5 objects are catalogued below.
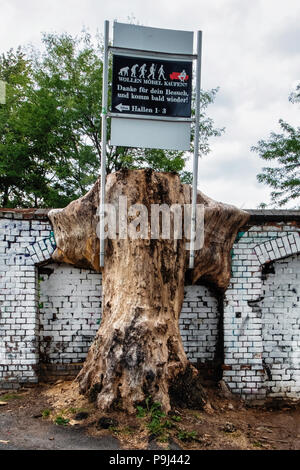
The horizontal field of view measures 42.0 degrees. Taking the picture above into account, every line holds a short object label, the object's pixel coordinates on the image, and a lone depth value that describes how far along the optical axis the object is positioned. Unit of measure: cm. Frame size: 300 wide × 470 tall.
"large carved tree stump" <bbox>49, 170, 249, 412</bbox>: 401
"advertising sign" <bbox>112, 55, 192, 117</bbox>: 444
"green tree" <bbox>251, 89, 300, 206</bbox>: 1492
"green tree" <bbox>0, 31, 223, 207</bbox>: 1328
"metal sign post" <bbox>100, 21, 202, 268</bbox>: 443
